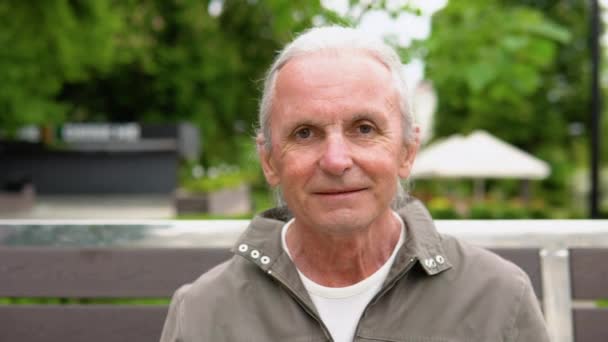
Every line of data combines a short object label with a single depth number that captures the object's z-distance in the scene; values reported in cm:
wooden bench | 226
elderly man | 174
